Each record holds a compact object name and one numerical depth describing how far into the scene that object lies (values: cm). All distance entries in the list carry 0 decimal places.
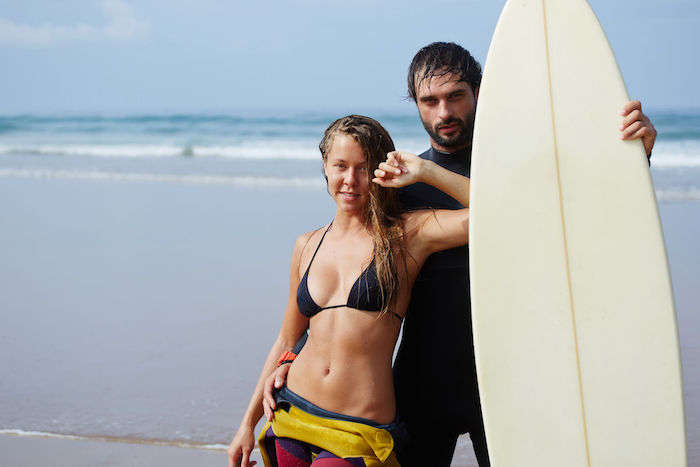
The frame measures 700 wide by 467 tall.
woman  196
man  223
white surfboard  199
